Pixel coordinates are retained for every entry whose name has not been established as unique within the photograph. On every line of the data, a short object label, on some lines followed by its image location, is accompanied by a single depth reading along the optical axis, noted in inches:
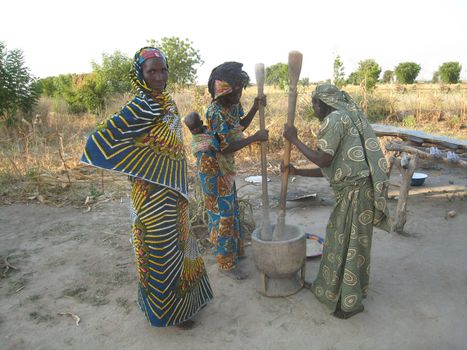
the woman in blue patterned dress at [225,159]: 106.3
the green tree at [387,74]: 1432.5
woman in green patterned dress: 86.4
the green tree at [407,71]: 1290.6
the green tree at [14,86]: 373.1
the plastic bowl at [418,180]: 204.5
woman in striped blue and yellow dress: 77.8
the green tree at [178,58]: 501.4
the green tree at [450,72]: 1298.2
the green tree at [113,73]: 554.3
